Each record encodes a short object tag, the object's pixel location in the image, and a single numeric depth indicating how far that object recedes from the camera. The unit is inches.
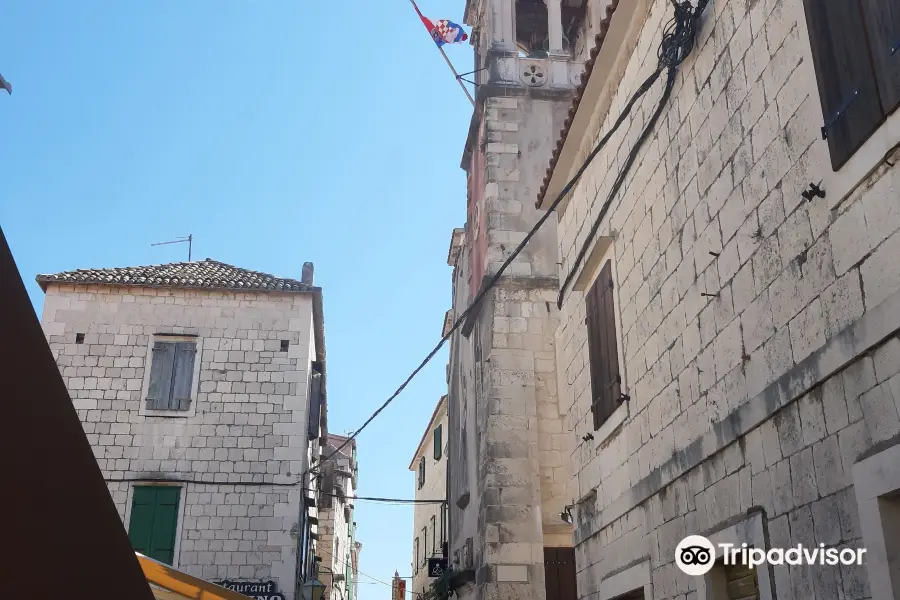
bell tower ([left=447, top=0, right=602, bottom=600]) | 485.7
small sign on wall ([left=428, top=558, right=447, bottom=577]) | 678.8
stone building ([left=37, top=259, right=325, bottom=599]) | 645.9
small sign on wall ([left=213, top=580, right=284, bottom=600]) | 625.6
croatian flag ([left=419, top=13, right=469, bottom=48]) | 639.8
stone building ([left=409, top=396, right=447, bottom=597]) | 1077.1
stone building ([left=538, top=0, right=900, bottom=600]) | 149.8
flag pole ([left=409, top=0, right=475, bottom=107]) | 633.9
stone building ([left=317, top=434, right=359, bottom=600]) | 865.8
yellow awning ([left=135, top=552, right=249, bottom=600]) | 283.9
